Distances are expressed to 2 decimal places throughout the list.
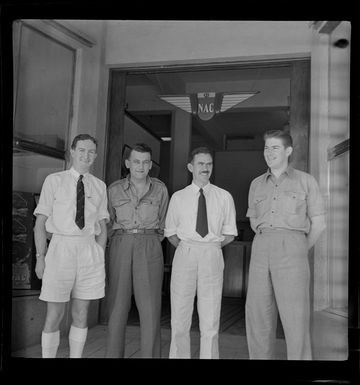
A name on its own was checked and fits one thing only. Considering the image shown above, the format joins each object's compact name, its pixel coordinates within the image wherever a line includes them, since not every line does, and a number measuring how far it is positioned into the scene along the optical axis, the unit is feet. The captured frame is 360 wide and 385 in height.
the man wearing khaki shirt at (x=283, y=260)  10.14
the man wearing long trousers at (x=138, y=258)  10.41
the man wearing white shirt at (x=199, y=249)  10.26
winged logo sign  11.12
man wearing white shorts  10.20
